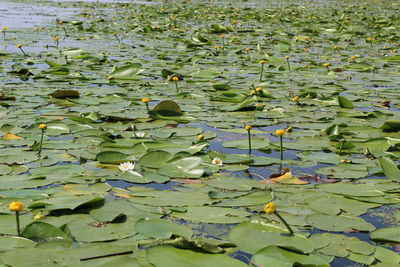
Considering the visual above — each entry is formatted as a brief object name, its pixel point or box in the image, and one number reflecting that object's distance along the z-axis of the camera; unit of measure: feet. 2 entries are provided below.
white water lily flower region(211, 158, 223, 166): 12.98
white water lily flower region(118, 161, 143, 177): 12.55
